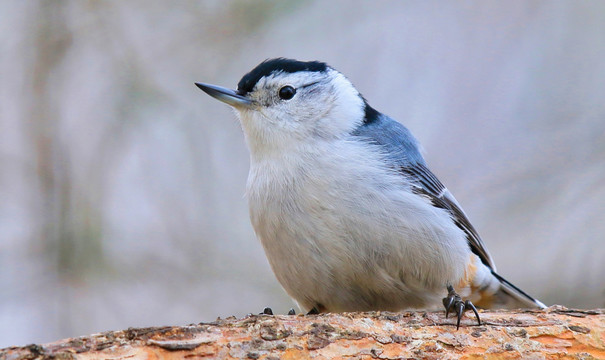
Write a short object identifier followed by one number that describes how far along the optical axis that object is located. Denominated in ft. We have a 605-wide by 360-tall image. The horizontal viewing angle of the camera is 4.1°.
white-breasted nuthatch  8.61
